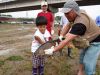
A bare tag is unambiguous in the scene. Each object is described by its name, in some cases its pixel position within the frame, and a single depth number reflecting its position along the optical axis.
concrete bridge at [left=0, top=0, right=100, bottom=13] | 16.24
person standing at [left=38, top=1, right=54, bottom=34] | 2.37
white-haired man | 1.37
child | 1.74
